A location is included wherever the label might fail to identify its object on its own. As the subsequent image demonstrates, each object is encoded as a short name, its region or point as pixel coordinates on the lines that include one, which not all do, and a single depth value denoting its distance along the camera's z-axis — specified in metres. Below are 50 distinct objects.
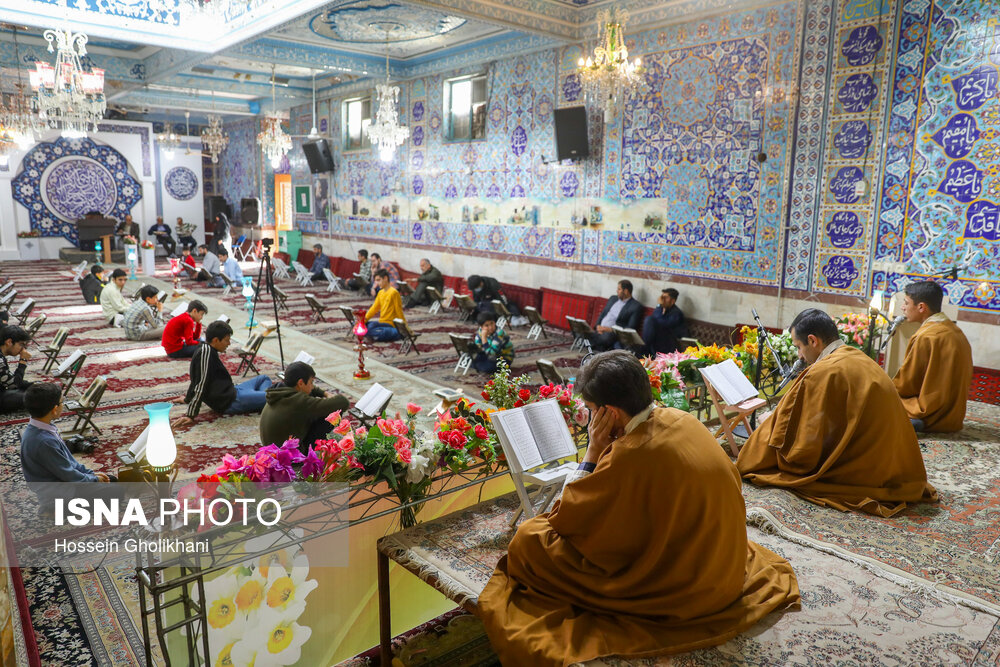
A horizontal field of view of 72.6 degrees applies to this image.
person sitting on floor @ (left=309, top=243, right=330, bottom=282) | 15.88
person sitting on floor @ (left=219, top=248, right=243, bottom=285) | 14.27
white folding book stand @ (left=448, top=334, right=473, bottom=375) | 7.88
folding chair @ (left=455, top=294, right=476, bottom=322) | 11.19
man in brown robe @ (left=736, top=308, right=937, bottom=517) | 3.84
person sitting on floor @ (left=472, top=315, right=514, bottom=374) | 7.82
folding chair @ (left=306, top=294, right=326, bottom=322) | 10.83
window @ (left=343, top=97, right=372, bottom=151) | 14.95
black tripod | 7.48
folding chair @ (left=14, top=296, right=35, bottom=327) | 9.52
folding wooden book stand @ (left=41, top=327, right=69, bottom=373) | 7.51
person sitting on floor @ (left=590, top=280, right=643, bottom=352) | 9.03
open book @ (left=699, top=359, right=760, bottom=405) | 4.50
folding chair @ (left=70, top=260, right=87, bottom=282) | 14.50
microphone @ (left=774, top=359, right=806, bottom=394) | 4.84
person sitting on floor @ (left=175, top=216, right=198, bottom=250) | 21.66
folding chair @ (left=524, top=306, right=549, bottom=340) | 10.00
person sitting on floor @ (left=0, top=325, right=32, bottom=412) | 6.28
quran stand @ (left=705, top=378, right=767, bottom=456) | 4.52
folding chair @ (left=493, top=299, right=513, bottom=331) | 10.31
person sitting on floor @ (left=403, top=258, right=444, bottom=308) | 12.58
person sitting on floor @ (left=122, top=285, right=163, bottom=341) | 9.38
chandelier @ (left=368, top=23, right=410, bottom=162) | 11.02
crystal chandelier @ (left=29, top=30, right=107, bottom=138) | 8.40
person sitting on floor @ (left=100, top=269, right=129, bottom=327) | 10.41
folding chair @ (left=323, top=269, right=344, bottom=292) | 14.94
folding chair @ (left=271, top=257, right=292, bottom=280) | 16.59
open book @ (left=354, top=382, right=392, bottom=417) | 4.67
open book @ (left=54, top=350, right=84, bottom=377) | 6.31
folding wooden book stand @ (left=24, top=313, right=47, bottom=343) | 8.55
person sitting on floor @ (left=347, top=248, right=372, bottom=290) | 13.76
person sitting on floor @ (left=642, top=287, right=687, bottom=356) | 8.76
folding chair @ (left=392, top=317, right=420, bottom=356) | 8.74
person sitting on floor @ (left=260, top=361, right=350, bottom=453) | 4.76
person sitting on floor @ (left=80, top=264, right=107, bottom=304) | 11.71
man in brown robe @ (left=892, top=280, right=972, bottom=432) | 5.17
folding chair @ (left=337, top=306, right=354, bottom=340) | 9.35
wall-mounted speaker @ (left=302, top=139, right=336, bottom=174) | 15.82
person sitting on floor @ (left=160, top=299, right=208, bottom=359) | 8.18
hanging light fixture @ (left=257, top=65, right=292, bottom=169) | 14.04
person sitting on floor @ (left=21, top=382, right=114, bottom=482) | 4.06
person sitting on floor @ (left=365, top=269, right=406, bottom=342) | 9.55
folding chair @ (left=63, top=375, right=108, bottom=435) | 5.63
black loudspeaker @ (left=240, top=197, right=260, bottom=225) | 20.02
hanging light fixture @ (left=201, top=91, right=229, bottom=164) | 17.49
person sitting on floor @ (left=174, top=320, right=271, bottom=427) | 6.22
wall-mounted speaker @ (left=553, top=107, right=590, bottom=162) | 9.85
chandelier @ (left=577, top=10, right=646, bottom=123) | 7.25
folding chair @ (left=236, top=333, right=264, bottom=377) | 7.76
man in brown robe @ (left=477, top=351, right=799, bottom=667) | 2.38
